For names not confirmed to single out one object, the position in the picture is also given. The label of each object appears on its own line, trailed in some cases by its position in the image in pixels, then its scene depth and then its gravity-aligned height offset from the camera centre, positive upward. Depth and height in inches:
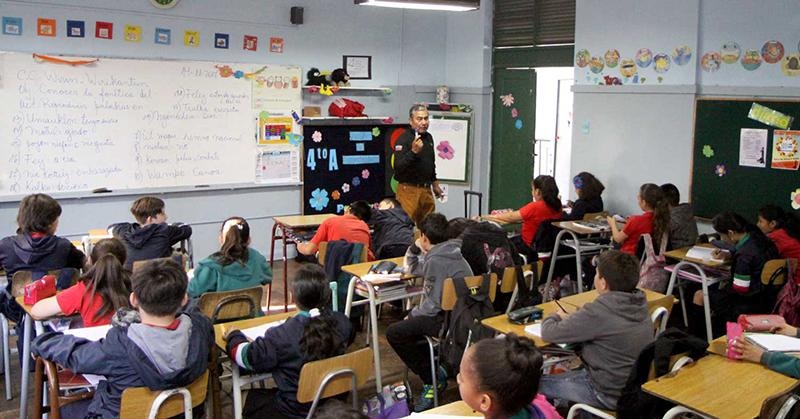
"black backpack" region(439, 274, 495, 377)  152.0 -36.7
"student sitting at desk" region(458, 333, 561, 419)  79.4 -25.4
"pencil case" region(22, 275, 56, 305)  140.9 -30.7
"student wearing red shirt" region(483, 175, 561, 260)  252.8 -22.2
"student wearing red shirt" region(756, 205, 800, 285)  195.2 -21.2
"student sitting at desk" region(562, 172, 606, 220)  265.7 -18.5
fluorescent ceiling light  230.5 +43.1
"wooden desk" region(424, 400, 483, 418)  100.9 -36.9
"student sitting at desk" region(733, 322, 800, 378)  116.3 -33.5
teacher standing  263.9 -10.0
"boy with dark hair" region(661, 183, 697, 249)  224.7 -24.1
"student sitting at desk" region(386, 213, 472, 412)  165.3 -39.1
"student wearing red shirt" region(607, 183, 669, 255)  223.5 -23.0
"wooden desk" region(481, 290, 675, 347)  138.3 -33.5
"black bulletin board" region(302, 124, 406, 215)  313.3 -11.5
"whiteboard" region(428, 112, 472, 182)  337.7 -0.8
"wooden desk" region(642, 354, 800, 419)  105.9 -36.2
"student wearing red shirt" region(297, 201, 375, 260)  207.6 -25.7
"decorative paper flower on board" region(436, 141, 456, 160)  341.4 -4.1
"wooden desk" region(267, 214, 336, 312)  239.5 -28.1
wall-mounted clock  264.7 +46.8
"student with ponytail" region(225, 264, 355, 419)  119.5 -34.0
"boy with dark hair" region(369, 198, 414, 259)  223.0 -28.1
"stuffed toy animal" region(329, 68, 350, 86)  310.3 +25.8
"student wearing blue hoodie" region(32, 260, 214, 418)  106.0 -31.4
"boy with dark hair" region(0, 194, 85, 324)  162.4 -25.2
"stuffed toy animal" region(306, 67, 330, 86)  305.7 +25.0
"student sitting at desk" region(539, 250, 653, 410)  126.0 -32.3
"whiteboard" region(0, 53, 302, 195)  243.4 +3.6
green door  324.8 +3.1
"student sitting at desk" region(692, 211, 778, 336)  186.4 -31.2
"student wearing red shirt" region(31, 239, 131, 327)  130.6 -29.3
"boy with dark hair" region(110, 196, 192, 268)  187.2 -25.6
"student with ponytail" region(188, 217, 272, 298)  163.3 -29.3
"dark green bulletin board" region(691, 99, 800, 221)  230.1 -7.4
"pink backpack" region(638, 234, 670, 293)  217.2 -36.6
